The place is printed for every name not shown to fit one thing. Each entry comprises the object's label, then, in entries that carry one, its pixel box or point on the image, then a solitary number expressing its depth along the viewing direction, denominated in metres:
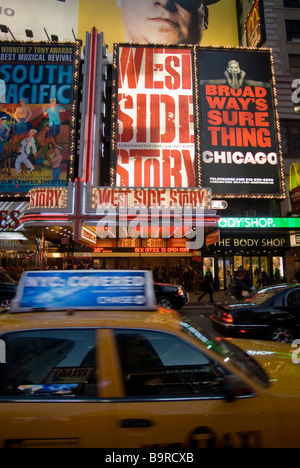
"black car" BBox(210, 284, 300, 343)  6.34
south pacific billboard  20.03
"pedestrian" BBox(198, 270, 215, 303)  14.78
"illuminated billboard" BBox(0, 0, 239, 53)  26.75
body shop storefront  20.97
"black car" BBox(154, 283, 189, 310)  12.11
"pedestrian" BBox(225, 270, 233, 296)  16.95
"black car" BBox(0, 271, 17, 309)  11.80
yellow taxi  1.89
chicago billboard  20.42
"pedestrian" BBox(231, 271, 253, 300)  10.58
